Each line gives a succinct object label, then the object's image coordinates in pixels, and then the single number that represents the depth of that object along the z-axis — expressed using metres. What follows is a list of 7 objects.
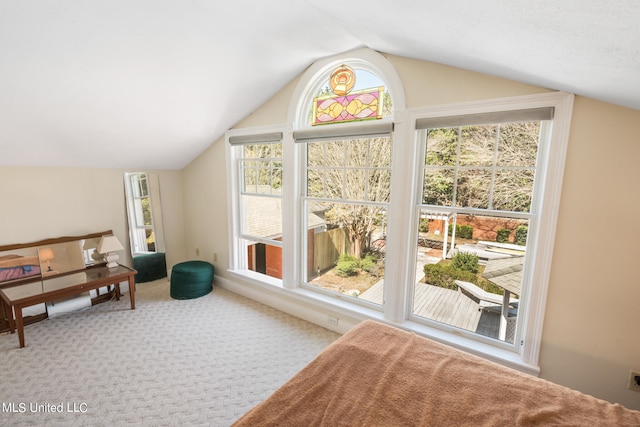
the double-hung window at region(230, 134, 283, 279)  3.27
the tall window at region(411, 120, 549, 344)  2.00
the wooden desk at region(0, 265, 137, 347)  2.46
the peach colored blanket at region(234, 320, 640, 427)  1.17
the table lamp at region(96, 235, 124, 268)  3.23
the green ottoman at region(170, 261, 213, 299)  3.43
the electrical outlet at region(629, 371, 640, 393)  1.66
